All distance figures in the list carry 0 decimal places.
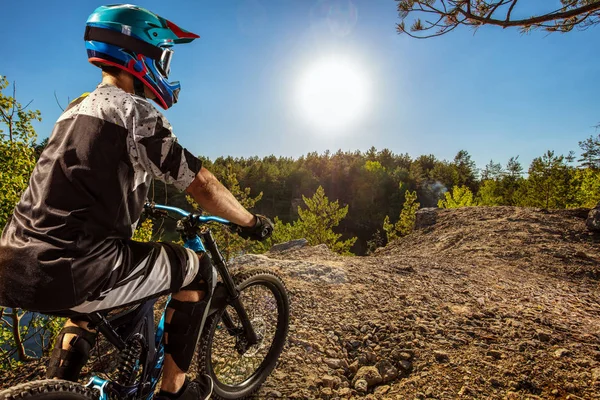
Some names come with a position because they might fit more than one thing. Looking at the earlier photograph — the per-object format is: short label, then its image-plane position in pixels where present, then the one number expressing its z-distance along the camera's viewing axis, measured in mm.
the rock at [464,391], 2807
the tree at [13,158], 4699
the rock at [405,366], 3239
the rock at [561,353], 3209
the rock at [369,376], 3123
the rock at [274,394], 2949
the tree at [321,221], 24750
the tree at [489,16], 7297
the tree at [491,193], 34141
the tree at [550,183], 26611
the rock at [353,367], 3346
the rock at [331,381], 3092
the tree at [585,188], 23764
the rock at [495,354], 3271
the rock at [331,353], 3523
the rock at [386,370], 3160
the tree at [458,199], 28047
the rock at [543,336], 3578
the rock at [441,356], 3287
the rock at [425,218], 14469
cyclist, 1499
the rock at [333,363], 3361
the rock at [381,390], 2936
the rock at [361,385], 3011
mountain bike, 1821
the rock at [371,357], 3431
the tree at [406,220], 27344
